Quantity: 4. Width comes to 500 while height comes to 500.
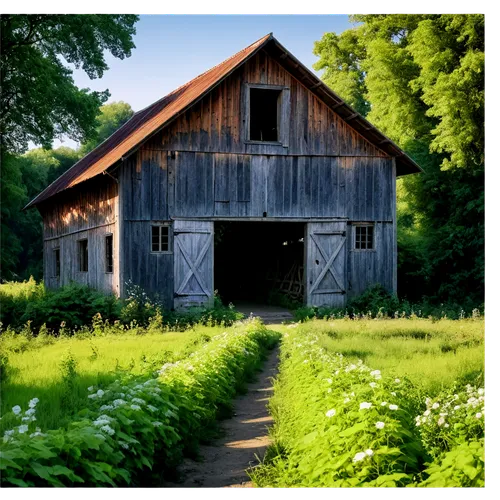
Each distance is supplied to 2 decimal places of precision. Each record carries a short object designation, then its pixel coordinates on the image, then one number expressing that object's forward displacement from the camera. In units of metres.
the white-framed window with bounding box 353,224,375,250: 21.44
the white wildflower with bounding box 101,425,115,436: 5.26
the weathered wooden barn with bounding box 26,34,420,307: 19.41
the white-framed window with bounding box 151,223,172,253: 19.59
